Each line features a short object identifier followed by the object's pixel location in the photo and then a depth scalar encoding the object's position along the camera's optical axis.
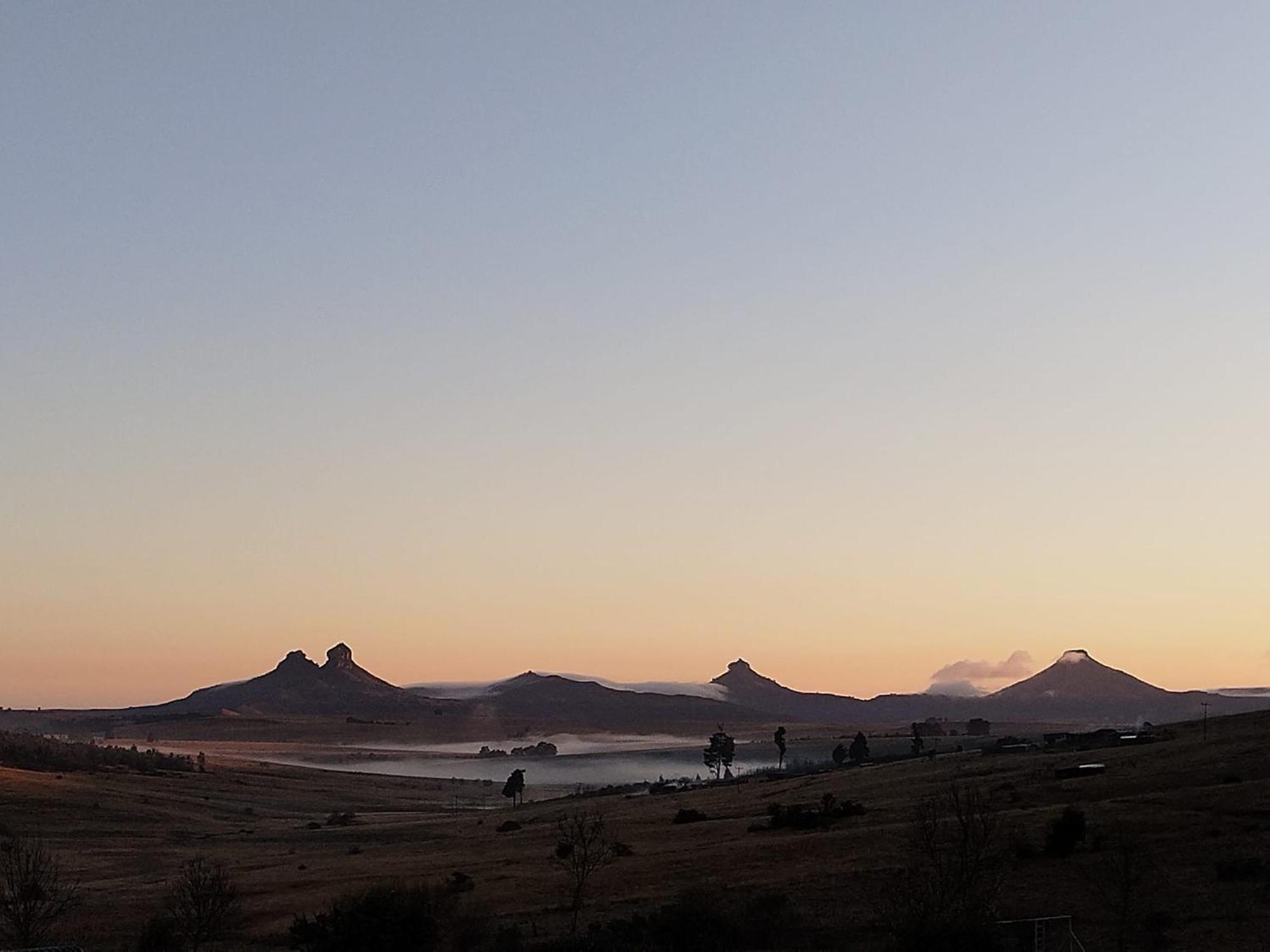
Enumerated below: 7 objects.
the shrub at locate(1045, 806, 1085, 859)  72.38
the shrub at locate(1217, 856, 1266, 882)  63.66
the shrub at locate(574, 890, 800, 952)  58.41
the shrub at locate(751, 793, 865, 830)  97.88
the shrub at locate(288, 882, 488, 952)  60.50
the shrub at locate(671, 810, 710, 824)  114.86
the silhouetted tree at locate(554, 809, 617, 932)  74.56
